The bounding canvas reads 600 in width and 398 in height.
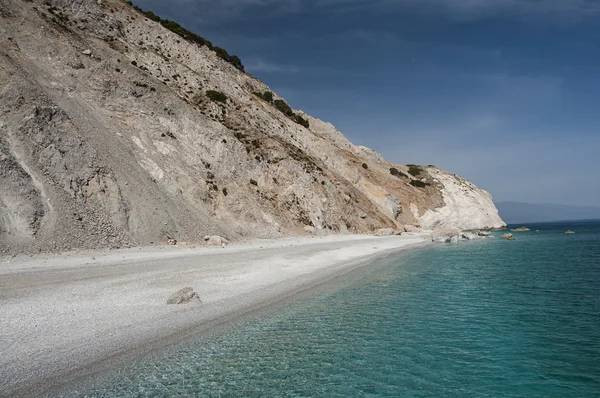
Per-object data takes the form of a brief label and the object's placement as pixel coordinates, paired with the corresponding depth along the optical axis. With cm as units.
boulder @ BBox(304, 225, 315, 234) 4334
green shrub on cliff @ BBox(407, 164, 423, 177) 8969
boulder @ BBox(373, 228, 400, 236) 5481
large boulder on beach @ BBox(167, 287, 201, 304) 1403
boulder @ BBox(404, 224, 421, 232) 6666
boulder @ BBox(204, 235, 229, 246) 2994
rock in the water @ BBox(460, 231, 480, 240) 5675
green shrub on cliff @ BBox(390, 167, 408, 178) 8406
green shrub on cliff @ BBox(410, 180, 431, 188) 8231
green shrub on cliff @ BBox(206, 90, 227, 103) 4950
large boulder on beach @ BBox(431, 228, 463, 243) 5300
